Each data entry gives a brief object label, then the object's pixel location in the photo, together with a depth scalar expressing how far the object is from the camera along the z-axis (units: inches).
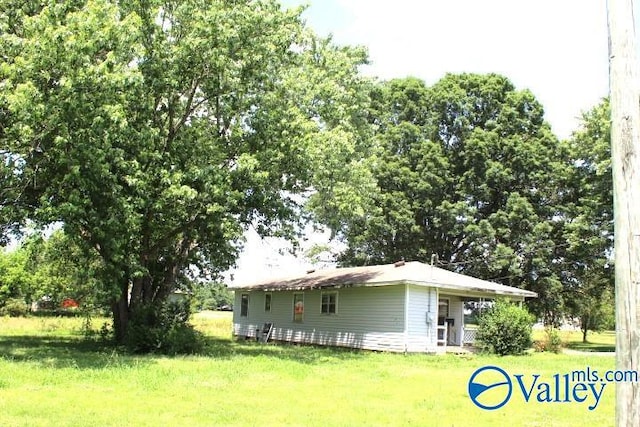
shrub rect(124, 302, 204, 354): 706.2
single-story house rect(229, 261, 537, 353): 829.2
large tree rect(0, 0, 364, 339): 556.7
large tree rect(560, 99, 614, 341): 1190.9
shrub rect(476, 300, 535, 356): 842.8
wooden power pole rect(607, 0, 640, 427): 163.9
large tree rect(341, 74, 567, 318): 1273.4
